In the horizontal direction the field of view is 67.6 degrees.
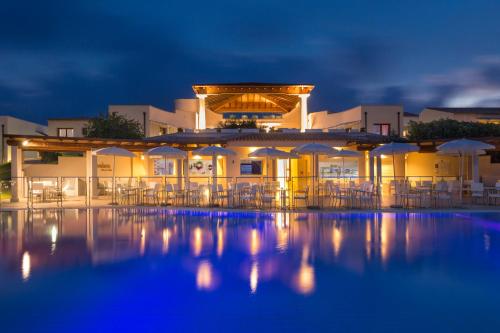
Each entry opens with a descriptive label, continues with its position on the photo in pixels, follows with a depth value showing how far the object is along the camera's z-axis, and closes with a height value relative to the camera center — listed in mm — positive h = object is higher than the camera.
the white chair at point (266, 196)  15413 -1085
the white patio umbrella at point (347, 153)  17322 +765
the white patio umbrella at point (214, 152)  16766 +883
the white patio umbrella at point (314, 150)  15828 +856
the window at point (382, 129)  33881 +3679
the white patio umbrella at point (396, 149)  15743 +863
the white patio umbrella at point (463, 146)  14914 +891
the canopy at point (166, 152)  16938 +896
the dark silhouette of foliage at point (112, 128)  29547 +3592
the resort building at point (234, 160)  20052 +637
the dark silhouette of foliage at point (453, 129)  25781 +2729
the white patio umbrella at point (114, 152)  17125 +939
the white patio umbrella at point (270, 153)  16703 +774
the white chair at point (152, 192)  16578 -974
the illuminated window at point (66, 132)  35875 +3935
